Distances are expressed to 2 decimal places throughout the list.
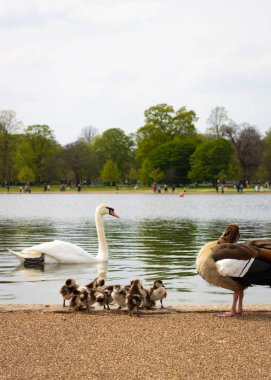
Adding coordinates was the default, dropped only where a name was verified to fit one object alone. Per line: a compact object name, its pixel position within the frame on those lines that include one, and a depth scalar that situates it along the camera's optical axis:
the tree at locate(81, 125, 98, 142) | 175.85
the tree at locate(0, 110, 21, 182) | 119.62
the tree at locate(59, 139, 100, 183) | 136.75
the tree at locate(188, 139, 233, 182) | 113.88
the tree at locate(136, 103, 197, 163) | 126.69
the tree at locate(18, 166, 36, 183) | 120.06
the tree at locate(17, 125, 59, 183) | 124.75
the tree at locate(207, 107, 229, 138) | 120.06
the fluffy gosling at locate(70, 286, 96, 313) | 9.45
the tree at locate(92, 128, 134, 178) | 147.50
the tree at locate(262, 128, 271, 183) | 117.43
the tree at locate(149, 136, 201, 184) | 119.62
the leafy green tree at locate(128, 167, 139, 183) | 141.20
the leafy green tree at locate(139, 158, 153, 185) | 122.01
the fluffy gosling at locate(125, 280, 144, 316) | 9.17
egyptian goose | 8.80
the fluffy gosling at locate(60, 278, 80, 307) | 10.03
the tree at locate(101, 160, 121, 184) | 134.12
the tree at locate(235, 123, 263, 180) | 120.56
